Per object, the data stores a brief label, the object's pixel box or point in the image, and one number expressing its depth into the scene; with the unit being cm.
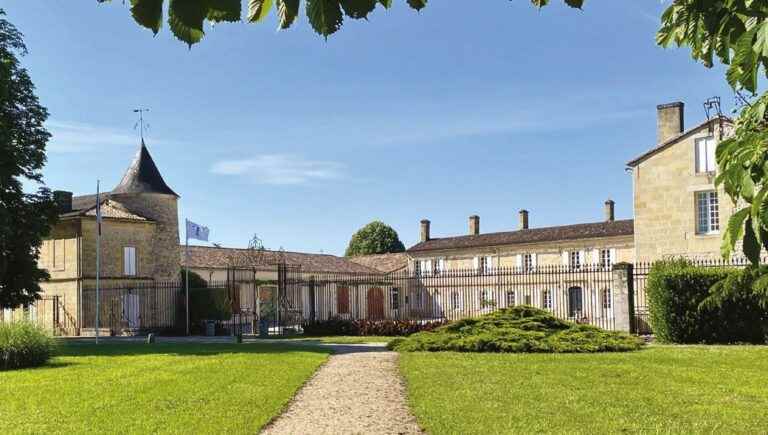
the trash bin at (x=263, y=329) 2680
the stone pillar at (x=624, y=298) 2131
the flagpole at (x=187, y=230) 3067
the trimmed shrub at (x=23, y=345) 1479
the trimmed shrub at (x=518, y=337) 1628
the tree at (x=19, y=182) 2402
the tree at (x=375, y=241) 7212
